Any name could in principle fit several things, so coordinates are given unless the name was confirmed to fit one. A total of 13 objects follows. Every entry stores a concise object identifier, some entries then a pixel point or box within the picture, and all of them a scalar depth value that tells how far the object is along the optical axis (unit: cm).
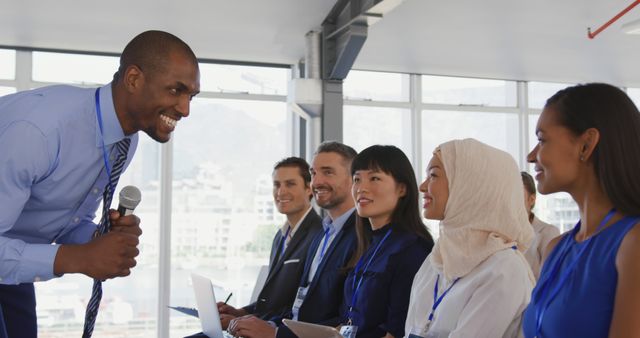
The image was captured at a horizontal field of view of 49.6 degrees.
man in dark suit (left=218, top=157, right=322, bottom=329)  400
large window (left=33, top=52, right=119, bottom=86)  777
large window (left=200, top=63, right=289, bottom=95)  830
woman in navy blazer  277
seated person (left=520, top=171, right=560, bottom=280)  438
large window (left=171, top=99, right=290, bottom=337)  810
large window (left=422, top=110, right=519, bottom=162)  912
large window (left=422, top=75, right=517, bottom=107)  918
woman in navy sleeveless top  163
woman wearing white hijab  211
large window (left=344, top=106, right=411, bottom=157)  882
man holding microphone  168
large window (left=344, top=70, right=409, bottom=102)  884
